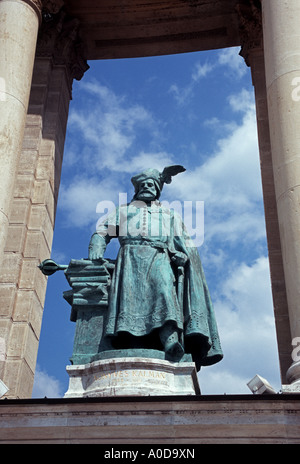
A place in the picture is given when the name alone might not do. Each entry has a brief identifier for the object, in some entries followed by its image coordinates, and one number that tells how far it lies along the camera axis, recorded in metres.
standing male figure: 12.97
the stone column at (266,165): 16.80
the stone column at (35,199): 16.95
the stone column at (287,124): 13.90
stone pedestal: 11.81
